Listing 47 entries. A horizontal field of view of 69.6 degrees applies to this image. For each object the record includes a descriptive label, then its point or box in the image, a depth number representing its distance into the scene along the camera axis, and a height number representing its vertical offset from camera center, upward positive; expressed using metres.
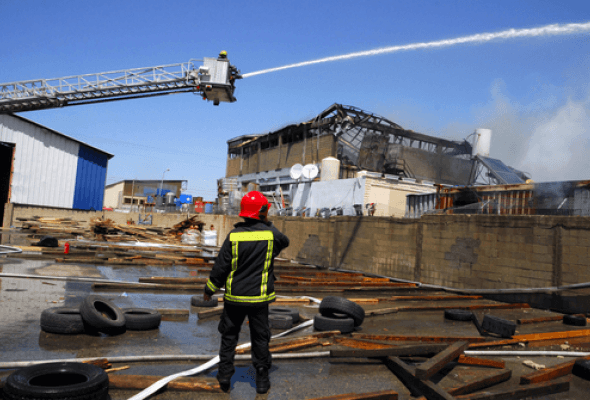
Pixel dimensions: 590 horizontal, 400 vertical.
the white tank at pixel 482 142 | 27.00 +6.22
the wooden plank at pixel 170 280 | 10.63 -1.57
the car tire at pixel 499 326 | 6.80 -1.40
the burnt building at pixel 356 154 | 29.09 +6.19
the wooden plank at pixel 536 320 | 8.60 -1.58
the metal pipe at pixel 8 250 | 13.30 -1.38
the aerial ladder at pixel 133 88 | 16.73 +5.59
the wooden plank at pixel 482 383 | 4.23 -1.51
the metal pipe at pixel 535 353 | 5.64 -1.51
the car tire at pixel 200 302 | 7.95 -1.57
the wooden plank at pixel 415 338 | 5.90 -1.45
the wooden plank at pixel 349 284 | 11.85 -1.60
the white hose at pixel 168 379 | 3.61 -1.50
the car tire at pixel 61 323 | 5.50 -1.46
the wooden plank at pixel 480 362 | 5.13 -1.48
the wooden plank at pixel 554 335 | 6.89 -1.53
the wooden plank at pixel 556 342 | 6.77 -1.60
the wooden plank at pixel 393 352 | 5.20 -1.46
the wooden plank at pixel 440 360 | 4.35 -1.36
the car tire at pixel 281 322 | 6.51 -1.48
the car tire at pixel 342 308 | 6.67 -1.24
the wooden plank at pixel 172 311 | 7.29 -1.60
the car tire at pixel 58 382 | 3.12 -1.34
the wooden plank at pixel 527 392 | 4.18 -1.54
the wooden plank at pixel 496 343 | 6.05 -1.53
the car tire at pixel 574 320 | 8.37 -1.48
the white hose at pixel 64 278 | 9.44 -1.55
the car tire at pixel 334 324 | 6.39 -1.43
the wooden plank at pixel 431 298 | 10.83 -1.63
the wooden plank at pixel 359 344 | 5.57 -1.51
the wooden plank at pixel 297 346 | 5.26 -1.53
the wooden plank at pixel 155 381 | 3.88 -1.54
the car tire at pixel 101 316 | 5.48 -1.38
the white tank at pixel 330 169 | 28.88 +4.08
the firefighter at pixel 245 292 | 3.99 -0.65
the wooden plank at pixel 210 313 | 7.25 -1.60
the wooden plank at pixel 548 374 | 4.63 -1.47
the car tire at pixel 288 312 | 6.99 -1.45
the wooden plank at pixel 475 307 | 9.51 -1.63
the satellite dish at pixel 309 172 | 27.95 +3.68
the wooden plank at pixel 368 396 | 3.78 -1.49
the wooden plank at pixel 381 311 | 8.50 -1.63
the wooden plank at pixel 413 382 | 4.02 -1.50
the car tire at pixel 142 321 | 6.01 -1.49
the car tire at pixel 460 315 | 8.56 -1.56
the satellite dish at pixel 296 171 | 28.66 +3.77
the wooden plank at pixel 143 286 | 9.53 -1.63
